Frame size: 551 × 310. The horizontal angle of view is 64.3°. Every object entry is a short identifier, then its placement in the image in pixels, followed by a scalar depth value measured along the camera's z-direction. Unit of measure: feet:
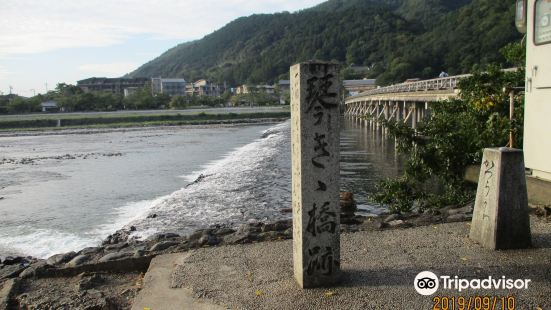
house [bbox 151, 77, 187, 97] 405.59
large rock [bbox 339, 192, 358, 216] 31.96
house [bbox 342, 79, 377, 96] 273.27
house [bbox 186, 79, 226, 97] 421.67
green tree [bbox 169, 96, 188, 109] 289.86
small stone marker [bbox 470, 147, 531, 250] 15.40
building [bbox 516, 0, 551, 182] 18.94
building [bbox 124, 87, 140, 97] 379.76
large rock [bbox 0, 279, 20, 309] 14.99
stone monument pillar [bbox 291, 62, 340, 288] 13.33
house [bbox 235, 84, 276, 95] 352.90
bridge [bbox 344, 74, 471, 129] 56.03
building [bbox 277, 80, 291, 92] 374.22
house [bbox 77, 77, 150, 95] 403.34
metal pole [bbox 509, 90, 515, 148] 22.77
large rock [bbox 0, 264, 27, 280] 18.83
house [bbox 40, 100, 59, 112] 272.31
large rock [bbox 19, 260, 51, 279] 17.65
